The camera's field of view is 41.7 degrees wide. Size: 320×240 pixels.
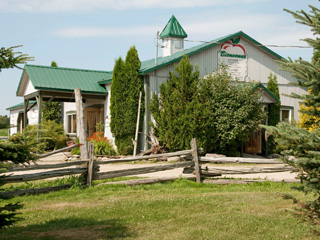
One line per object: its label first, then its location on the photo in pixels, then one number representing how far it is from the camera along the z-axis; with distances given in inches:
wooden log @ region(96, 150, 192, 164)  454.9
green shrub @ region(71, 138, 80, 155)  782.2
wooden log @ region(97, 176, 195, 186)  429.4
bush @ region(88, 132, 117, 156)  775.7
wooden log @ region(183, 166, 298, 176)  455.8
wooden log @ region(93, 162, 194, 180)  421.7
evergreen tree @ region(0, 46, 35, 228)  212.7
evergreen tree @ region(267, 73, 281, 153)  850.1
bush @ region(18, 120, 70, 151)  892.0
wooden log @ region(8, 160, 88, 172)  377.2
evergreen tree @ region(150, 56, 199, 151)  715.4
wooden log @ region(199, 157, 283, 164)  457.1
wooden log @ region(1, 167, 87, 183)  361.1
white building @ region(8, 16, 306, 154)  791.1
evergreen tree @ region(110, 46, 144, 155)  774.5
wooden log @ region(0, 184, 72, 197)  368.2
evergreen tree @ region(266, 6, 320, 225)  187.3
